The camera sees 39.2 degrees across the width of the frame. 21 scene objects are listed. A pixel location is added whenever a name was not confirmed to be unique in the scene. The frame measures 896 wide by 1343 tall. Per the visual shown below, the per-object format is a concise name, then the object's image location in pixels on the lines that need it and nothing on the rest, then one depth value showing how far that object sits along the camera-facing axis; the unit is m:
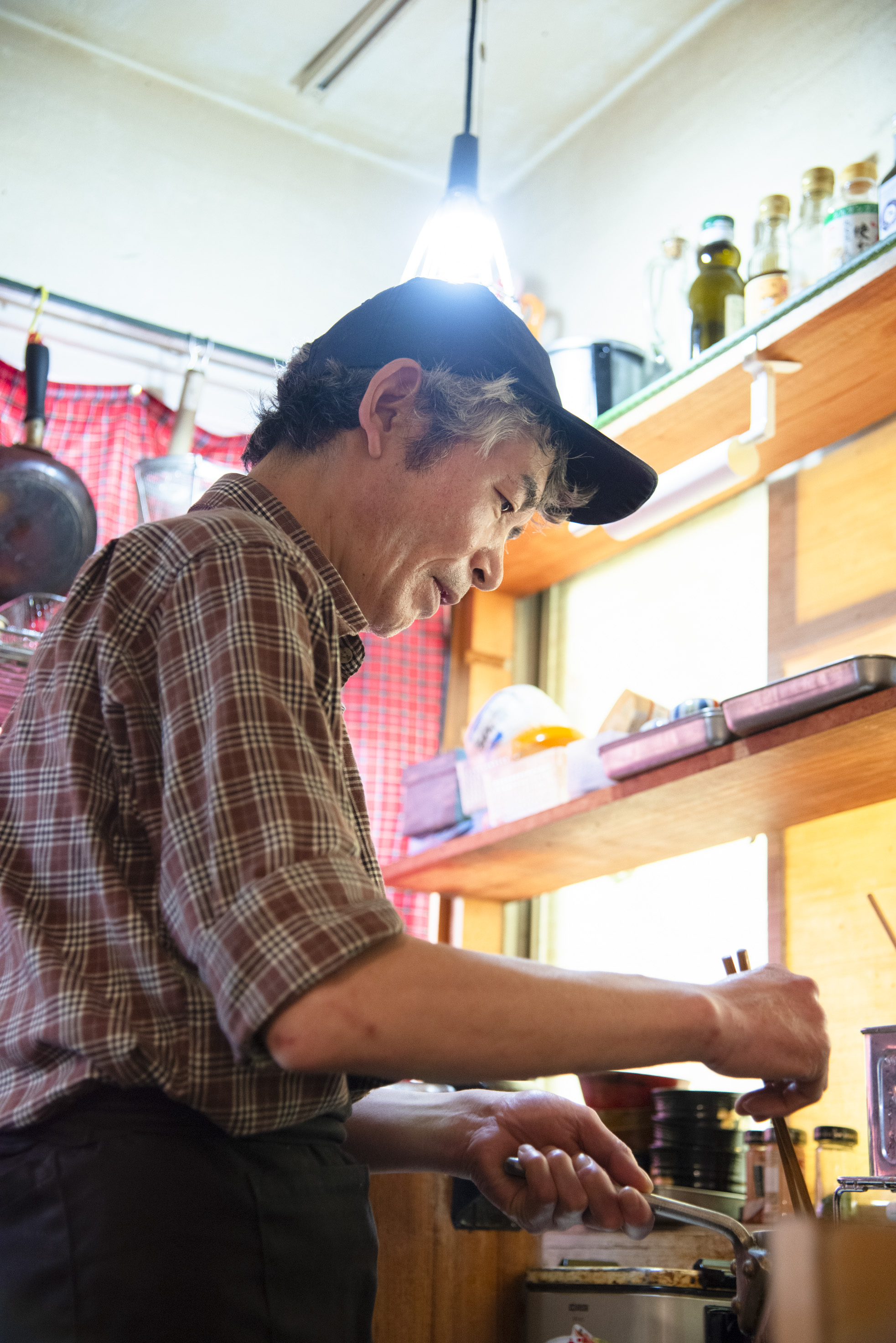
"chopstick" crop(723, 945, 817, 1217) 1.04
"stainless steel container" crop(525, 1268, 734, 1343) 1.33
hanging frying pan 2.15
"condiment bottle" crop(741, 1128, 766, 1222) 1.58
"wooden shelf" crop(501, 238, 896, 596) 1.64
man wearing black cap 0.72
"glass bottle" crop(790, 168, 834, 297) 1.93
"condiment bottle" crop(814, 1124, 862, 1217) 1.55
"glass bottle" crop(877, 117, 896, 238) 1.59
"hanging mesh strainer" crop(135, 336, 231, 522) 2.22
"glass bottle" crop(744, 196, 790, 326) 1.83
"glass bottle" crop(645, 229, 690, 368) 2.31
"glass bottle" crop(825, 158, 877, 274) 1.70
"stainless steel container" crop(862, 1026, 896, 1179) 1.37
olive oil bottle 2.01
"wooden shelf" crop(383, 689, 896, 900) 1.55
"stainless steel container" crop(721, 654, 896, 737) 1.44
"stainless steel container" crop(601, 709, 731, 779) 1.63
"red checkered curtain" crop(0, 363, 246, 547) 2.34
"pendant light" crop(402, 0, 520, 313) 1.98
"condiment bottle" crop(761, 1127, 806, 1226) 1.53
